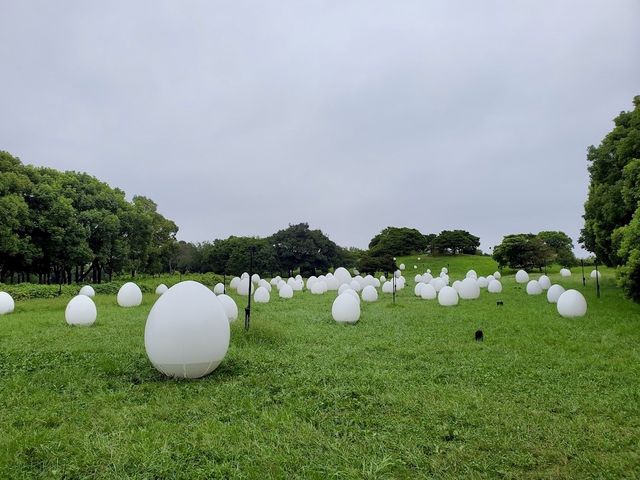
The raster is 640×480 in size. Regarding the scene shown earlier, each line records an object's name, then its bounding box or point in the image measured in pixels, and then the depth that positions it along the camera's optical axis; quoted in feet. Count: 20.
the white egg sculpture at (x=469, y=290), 86.63
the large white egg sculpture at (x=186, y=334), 26.45
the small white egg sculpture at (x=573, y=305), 55.36
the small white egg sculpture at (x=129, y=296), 74.28
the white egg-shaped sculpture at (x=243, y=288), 119.66
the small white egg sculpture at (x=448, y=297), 75.25
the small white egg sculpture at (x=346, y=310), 55.01
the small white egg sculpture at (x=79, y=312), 51.01
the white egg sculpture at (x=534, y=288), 90.32
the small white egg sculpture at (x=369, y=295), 86.89
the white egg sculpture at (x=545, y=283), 100.04
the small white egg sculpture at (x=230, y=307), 53.16
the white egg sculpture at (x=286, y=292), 100.48
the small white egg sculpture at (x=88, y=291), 85.92
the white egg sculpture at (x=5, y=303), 62.64
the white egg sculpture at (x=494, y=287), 97.26
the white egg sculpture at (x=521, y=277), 119.34
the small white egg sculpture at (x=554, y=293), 72.49
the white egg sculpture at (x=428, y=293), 88.99
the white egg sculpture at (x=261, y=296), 89.15
